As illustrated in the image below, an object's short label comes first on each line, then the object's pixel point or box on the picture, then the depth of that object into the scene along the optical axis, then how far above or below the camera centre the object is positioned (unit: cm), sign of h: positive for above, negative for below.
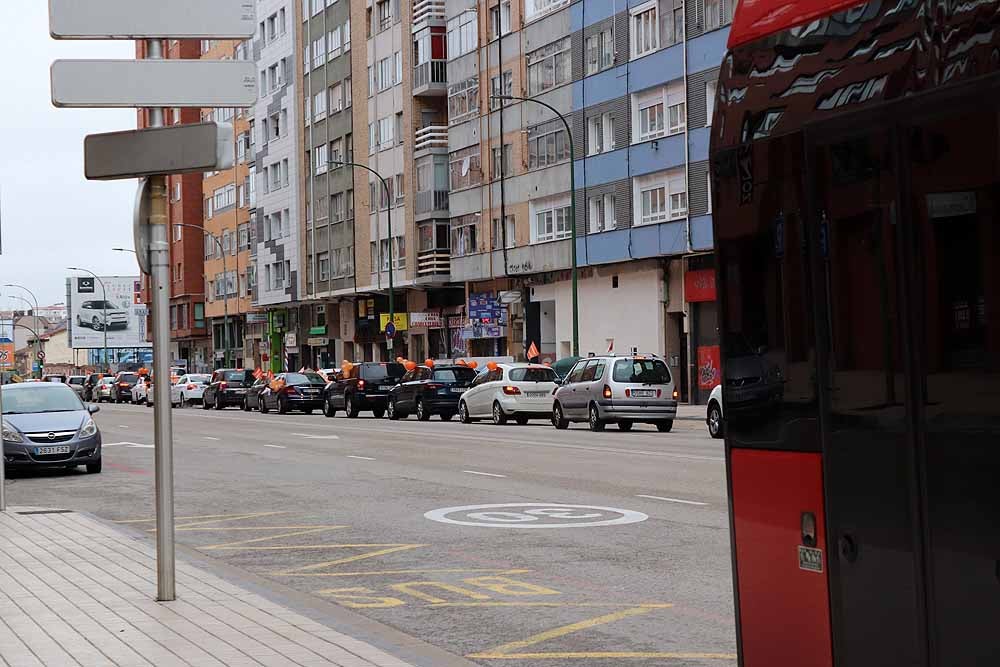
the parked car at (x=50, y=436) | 2384 -55
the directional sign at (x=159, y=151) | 937 +146
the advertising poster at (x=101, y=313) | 13775 +730
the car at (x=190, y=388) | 7481 +29
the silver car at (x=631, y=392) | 3409 -30
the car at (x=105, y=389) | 9611 +49
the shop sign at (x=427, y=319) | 6912 +287
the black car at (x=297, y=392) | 5675 -6
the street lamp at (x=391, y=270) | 6439 +429
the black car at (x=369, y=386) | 4975 +6
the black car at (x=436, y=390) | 4497 -13
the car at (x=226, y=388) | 6862 +21
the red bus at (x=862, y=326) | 412 +13
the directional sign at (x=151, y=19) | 925 +220
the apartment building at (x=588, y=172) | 4778 +709
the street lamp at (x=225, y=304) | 9558 +541
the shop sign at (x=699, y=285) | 4688 +269
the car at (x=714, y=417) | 3012 -80
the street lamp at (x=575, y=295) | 4668 +248
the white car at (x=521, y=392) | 4044 -24
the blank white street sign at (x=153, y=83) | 928 +183
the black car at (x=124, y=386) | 9162 +62
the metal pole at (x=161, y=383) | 951 +8
